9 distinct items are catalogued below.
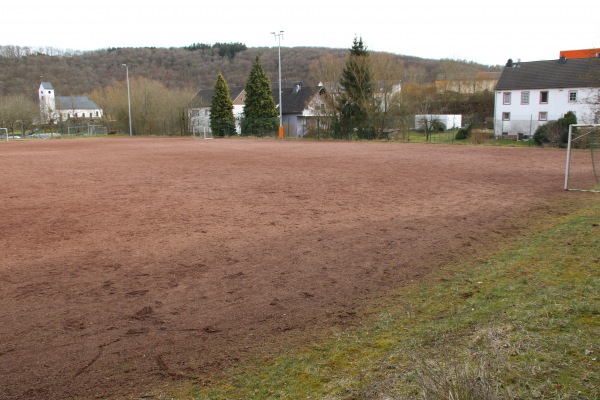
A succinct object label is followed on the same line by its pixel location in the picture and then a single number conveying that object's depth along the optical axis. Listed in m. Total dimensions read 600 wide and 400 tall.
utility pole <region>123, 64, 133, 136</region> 65.12
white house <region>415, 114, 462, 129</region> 49.18
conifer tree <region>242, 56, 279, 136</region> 55.66
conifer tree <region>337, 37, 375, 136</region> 44.22
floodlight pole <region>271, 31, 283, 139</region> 49.90
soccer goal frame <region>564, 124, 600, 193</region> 15.00
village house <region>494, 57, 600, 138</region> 47.47
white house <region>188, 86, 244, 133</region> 63.62
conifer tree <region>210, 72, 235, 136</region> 58.28
